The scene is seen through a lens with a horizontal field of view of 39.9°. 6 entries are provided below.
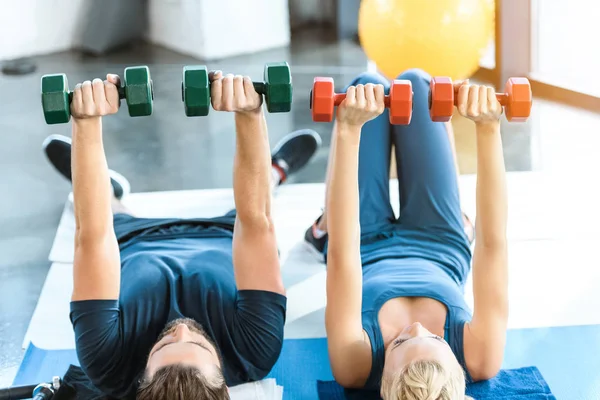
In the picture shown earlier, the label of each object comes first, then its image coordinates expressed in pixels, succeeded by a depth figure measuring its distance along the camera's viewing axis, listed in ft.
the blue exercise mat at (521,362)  7.45
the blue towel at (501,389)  6.94
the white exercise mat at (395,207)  10.07
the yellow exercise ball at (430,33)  12.95
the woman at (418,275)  6.01
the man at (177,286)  6.11
